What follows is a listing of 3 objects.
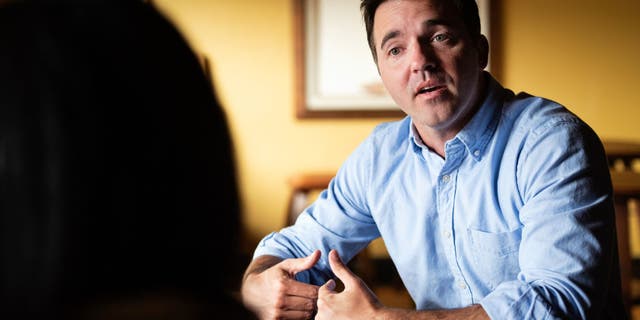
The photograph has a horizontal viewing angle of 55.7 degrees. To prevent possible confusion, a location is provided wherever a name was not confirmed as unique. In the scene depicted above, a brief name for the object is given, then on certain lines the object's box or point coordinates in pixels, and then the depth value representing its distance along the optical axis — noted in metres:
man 1.01
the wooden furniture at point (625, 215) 2.23
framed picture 3.49
